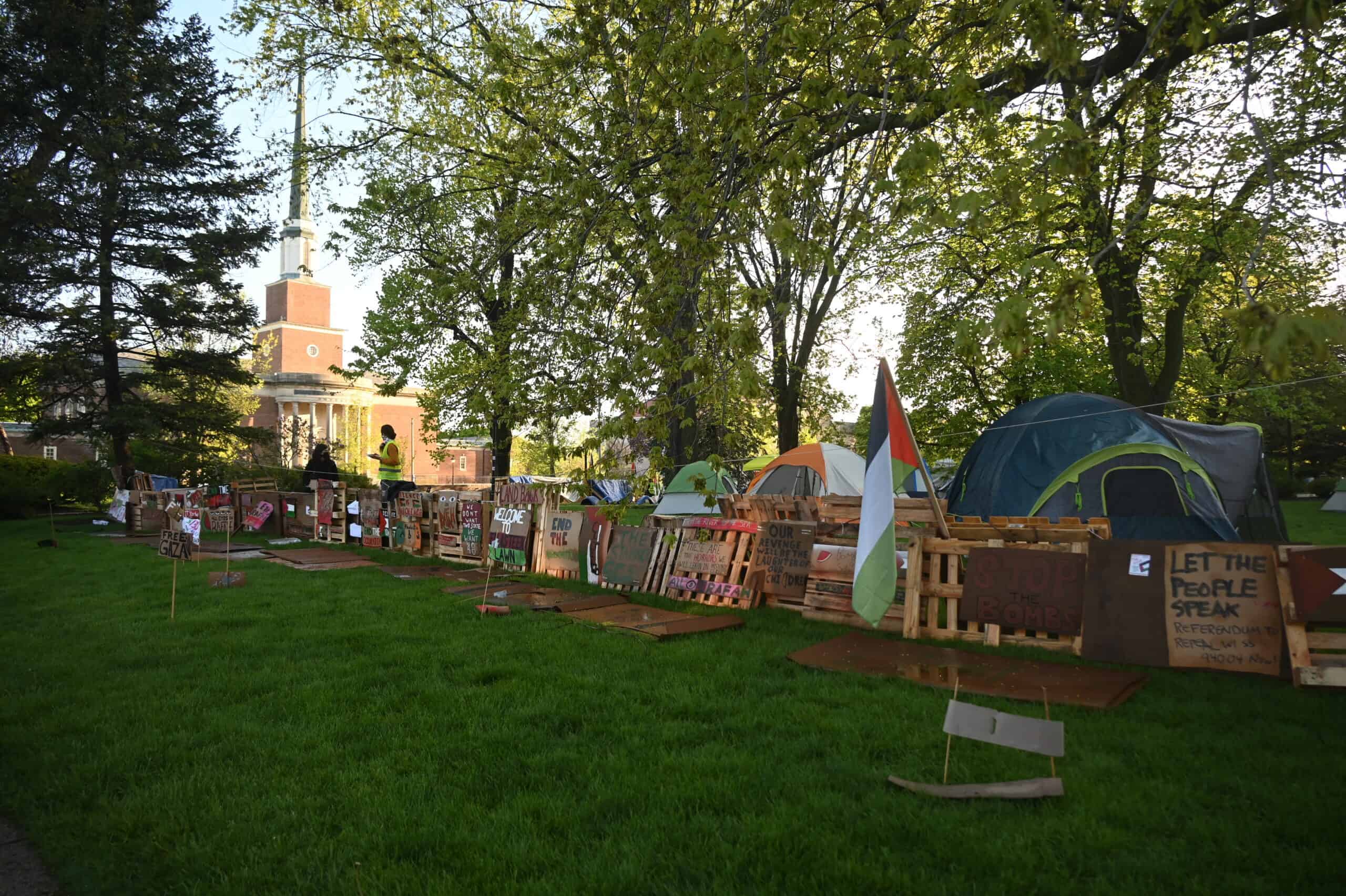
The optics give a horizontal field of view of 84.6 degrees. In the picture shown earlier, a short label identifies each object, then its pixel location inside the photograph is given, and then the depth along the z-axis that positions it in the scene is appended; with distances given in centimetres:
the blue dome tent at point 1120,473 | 1119
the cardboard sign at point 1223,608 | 639
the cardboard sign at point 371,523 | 1638
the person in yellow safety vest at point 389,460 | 1517
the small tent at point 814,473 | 1803
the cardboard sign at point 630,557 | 1091
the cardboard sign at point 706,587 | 972
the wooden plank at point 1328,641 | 598
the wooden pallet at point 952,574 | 761
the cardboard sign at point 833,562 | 885
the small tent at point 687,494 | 2183
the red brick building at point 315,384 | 7294
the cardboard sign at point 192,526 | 1220
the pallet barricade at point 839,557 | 871
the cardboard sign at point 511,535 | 1291
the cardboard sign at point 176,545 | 902
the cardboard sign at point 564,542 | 1211
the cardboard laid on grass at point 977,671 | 566
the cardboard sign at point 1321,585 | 593
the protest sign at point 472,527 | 1385
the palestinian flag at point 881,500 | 448
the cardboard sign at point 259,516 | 1945
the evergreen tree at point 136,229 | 2136
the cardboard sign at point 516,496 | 1300
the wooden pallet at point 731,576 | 960
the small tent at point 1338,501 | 2855
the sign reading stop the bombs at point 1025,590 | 723
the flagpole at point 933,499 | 633
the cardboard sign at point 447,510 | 1438
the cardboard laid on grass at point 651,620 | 784
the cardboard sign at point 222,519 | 1208
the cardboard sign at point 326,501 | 1752
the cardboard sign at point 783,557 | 934
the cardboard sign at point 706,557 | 1008
